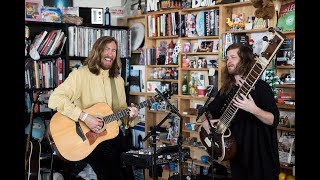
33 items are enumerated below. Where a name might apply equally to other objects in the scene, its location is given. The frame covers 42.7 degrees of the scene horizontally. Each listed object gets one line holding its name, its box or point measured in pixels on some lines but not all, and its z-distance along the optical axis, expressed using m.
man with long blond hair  3.35
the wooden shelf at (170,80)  4.63
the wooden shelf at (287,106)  3.52
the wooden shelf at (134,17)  5.02
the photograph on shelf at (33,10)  4.38
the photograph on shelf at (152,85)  4.86
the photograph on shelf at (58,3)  4.69
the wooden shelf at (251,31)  3.73
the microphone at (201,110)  2.74
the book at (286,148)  3.53
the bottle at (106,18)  4.97
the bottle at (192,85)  4.46
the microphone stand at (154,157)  2.78
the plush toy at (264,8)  3.59
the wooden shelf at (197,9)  4.17
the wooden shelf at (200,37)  4.21
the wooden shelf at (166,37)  4.64
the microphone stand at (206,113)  2.74
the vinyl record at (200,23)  4.30
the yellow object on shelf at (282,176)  3.57
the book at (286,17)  3.49
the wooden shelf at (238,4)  3.82
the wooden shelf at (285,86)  3.54
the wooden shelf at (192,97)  4.30
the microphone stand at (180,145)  2.80
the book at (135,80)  5.13
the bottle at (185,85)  4.54
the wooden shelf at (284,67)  3.52
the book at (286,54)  3.55
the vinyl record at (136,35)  5.07
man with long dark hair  2.68
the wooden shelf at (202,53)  4.22
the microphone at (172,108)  2.72
